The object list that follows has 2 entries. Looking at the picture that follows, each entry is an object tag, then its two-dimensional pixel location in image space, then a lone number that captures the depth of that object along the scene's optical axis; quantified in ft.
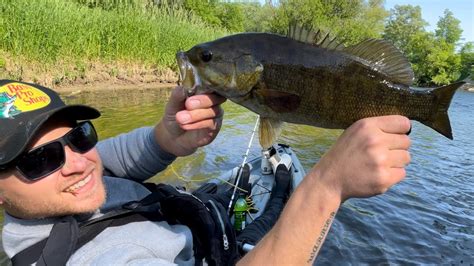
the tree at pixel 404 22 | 171.42
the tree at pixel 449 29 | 179.22
